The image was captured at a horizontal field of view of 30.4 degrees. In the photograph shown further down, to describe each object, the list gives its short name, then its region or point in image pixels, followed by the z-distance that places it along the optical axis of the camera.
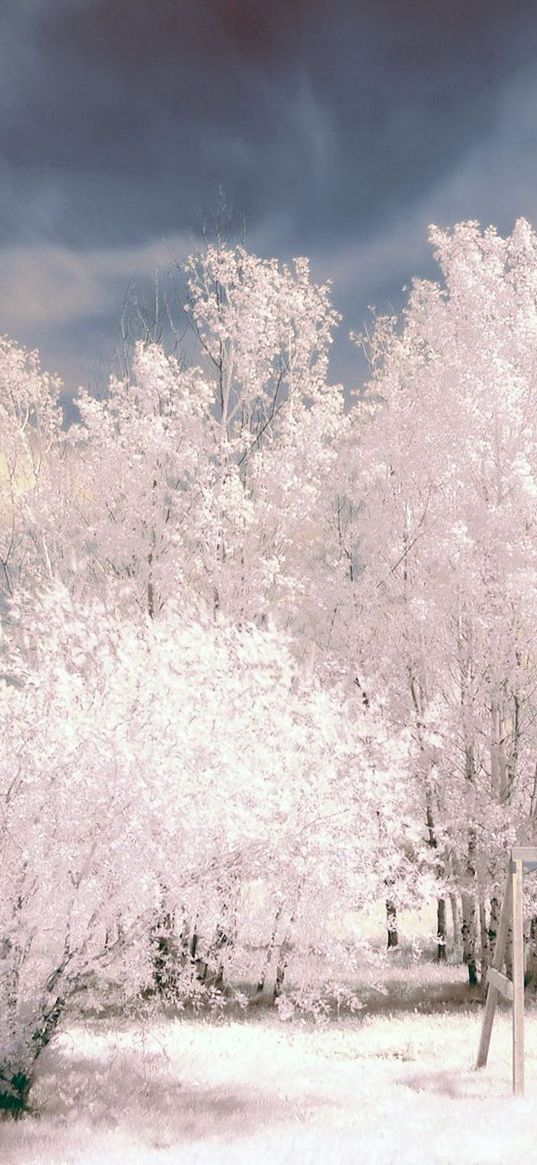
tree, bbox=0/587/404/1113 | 9.96
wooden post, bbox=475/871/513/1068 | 11.69
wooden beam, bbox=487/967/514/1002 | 10.88
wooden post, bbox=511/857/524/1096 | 10.20
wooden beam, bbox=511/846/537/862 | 10.60
